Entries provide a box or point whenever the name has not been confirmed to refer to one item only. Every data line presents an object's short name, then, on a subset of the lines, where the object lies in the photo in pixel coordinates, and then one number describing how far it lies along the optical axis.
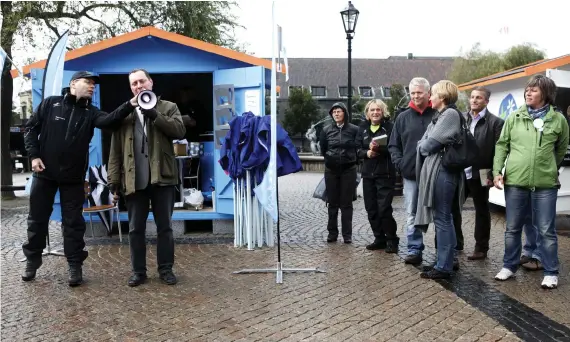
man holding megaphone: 5.27
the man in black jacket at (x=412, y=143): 6.04
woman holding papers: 6.81
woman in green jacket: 5.21
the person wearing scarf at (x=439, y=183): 5.35
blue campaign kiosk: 7.84
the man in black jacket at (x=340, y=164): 7.45
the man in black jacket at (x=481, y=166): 6.26
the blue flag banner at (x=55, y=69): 6.44
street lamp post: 13.88
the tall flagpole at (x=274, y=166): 5.44
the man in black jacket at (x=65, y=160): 5.42
